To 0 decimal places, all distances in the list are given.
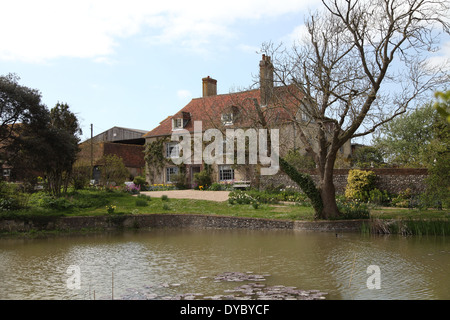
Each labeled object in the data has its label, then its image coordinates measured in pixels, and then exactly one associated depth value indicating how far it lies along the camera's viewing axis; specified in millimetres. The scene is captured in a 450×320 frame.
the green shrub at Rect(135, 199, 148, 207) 21094
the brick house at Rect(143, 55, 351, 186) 31125
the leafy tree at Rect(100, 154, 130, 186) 27375
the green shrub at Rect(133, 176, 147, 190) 33116
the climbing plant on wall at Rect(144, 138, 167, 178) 36812
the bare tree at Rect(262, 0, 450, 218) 16125
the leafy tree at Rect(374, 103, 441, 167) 35344
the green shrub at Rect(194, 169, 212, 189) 32344
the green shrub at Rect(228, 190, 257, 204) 22266
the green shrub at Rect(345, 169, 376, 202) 22453
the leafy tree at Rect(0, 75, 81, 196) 18328
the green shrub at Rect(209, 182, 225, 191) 30403
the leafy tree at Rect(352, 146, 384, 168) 35875
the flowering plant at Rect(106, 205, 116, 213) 18672
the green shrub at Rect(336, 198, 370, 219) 17078
